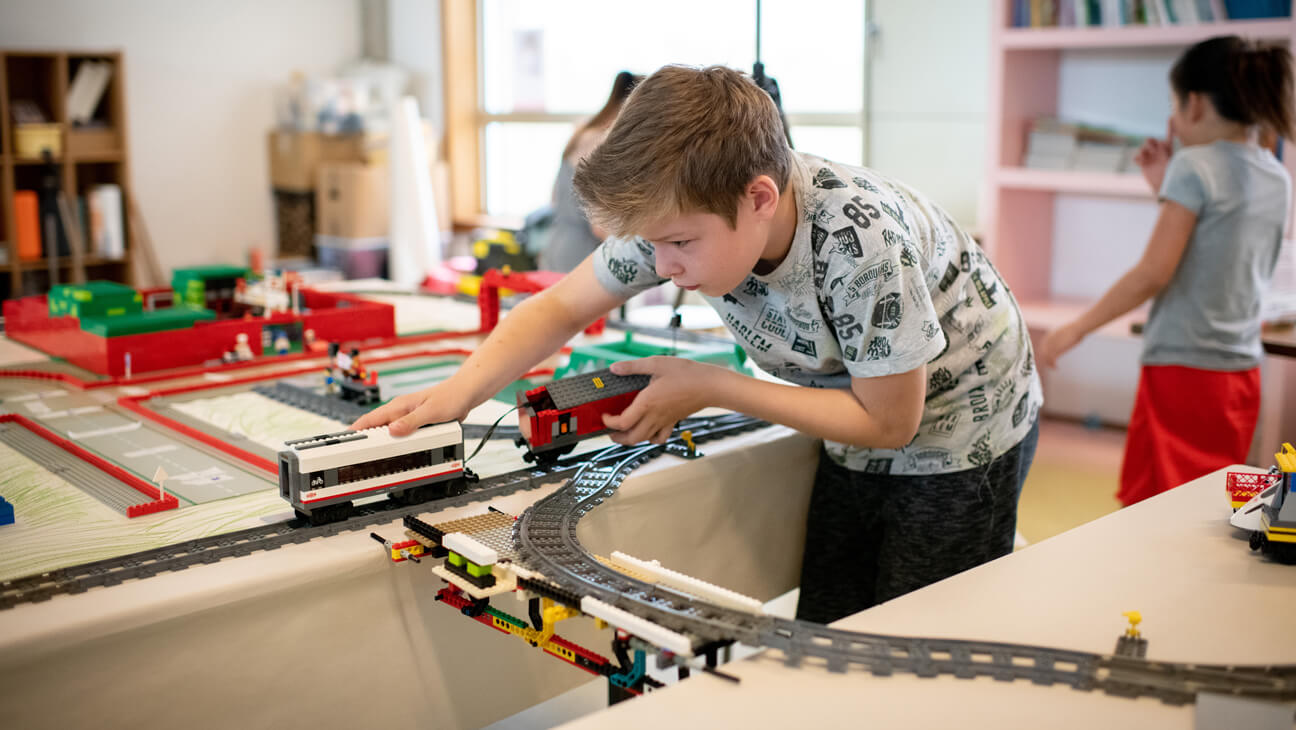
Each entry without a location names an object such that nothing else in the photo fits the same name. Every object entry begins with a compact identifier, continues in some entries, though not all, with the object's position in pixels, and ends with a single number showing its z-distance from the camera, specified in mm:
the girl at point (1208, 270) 2203
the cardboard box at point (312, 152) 5293
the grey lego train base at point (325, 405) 1534
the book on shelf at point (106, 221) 4566
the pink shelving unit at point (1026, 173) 3480
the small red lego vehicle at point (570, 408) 1328
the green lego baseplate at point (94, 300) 1944
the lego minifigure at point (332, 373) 1735
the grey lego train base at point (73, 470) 1248
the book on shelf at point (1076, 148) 3566
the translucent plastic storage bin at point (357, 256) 5223
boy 1075
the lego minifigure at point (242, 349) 1954
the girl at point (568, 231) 2830
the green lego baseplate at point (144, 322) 1819
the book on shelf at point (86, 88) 4527
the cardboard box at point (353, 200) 5133
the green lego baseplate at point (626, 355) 1787
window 4438
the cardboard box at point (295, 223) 5512
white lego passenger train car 1148
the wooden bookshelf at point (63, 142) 4352
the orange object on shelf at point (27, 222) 4367
